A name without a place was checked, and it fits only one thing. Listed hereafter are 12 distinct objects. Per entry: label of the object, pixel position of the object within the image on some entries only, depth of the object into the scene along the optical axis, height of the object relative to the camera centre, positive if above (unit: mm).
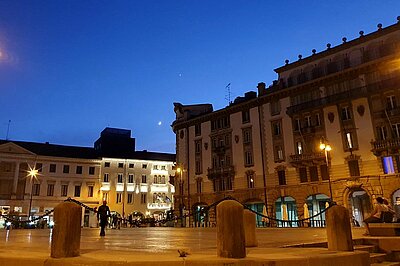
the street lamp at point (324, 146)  29312 +5754
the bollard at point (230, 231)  5082 -228
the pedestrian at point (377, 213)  10698 -44
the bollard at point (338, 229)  6172 -299
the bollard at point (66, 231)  5367 -171
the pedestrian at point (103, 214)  16105 +249
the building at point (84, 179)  52688 +6821
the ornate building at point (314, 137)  31953 +8306
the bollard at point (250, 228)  7594 -291
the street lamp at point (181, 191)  46969 +3640
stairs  7406 -983
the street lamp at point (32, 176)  50938 +6994
